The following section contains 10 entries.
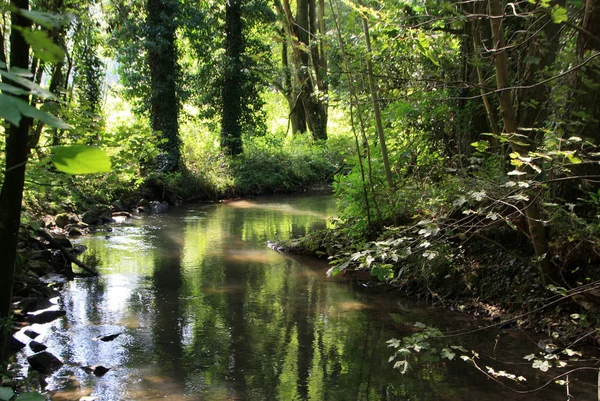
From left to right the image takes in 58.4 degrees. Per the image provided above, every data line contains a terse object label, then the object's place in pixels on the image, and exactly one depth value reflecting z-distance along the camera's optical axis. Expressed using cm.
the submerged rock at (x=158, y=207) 1538
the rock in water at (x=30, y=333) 562
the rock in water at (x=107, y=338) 566
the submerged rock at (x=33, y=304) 635
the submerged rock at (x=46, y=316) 616
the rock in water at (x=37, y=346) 525
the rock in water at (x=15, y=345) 524
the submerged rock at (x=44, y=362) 484
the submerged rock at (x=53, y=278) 764
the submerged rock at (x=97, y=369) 482
